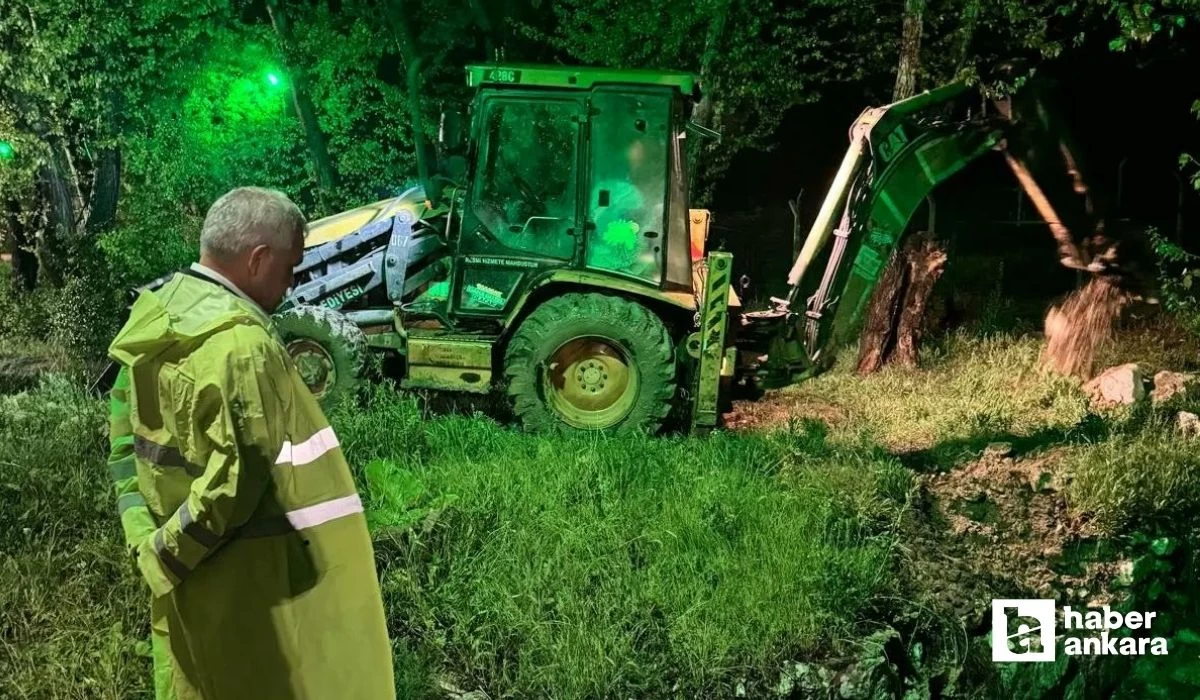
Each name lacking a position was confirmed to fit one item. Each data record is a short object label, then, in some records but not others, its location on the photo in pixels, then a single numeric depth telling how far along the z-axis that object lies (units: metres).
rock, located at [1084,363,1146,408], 7.33
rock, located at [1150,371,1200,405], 7.15
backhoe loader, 6.59
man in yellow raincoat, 2.17
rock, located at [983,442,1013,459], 5.93
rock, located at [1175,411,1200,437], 6.18
